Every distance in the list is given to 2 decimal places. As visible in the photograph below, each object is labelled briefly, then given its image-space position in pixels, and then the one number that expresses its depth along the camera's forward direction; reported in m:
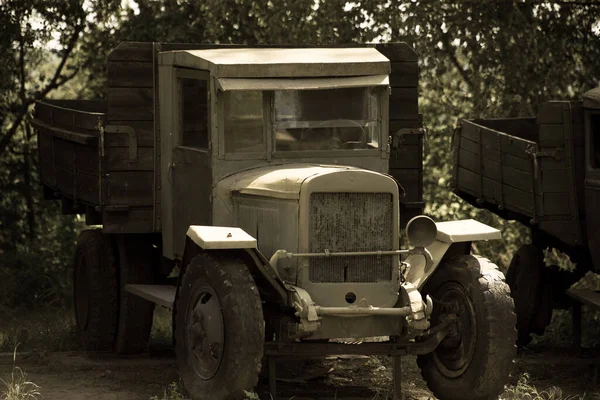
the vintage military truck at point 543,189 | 16.97
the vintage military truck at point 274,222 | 13.28
